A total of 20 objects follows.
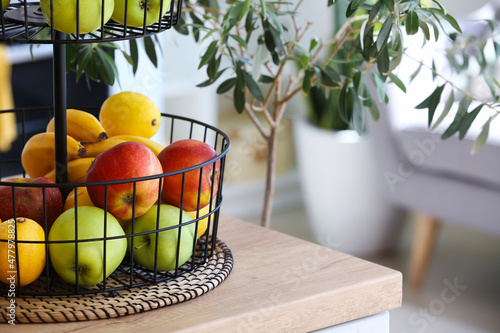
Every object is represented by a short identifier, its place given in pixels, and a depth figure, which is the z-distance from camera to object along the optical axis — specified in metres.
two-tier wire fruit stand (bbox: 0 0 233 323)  1.28
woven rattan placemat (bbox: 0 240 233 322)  1.28
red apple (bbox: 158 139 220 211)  1.36
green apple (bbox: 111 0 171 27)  1.30
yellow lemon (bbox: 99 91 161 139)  1.43
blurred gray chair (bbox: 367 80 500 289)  3.17
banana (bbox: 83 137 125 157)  1.41
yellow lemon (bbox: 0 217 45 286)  1.29
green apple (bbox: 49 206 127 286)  1.30
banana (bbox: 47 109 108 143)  1.43
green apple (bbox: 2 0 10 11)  1.30
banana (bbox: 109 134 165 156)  1.41
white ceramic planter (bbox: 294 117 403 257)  3.72
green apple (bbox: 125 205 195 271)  1.34
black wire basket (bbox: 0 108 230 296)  1.29
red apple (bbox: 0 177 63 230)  1.33
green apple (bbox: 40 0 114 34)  1.26
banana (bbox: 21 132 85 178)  1.43
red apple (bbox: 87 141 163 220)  1.31
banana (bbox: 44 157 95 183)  1.39
